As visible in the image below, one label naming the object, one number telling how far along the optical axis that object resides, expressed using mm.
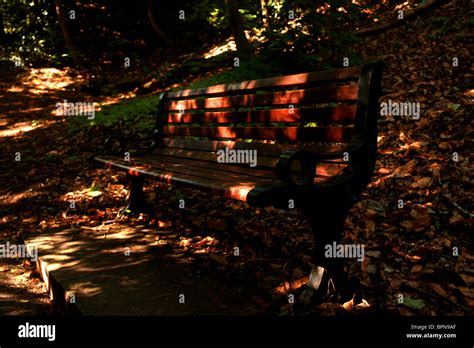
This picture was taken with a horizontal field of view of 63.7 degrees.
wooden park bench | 2039
